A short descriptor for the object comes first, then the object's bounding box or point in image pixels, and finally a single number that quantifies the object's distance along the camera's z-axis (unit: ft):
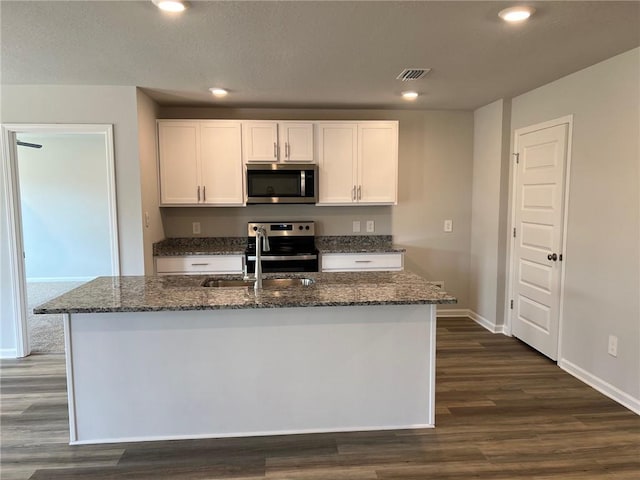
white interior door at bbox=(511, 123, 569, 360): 10.99
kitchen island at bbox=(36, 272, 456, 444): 7.34
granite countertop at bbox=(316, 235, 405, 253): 14.93
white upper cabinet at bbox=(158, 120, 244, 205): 13.38
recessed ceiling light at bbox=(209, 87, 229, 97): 11.63
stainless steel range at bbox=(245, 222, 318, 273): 13.34
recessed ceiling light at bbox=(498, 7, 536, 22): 6.67
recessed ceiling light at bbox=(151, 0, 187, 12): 6.32
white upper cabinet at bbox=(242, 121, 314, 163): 13.52
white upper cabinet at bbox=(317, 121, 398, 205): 13.82
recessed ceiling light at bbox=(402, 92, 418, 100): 12.35
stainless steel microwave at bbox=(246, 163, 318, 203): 13.61
